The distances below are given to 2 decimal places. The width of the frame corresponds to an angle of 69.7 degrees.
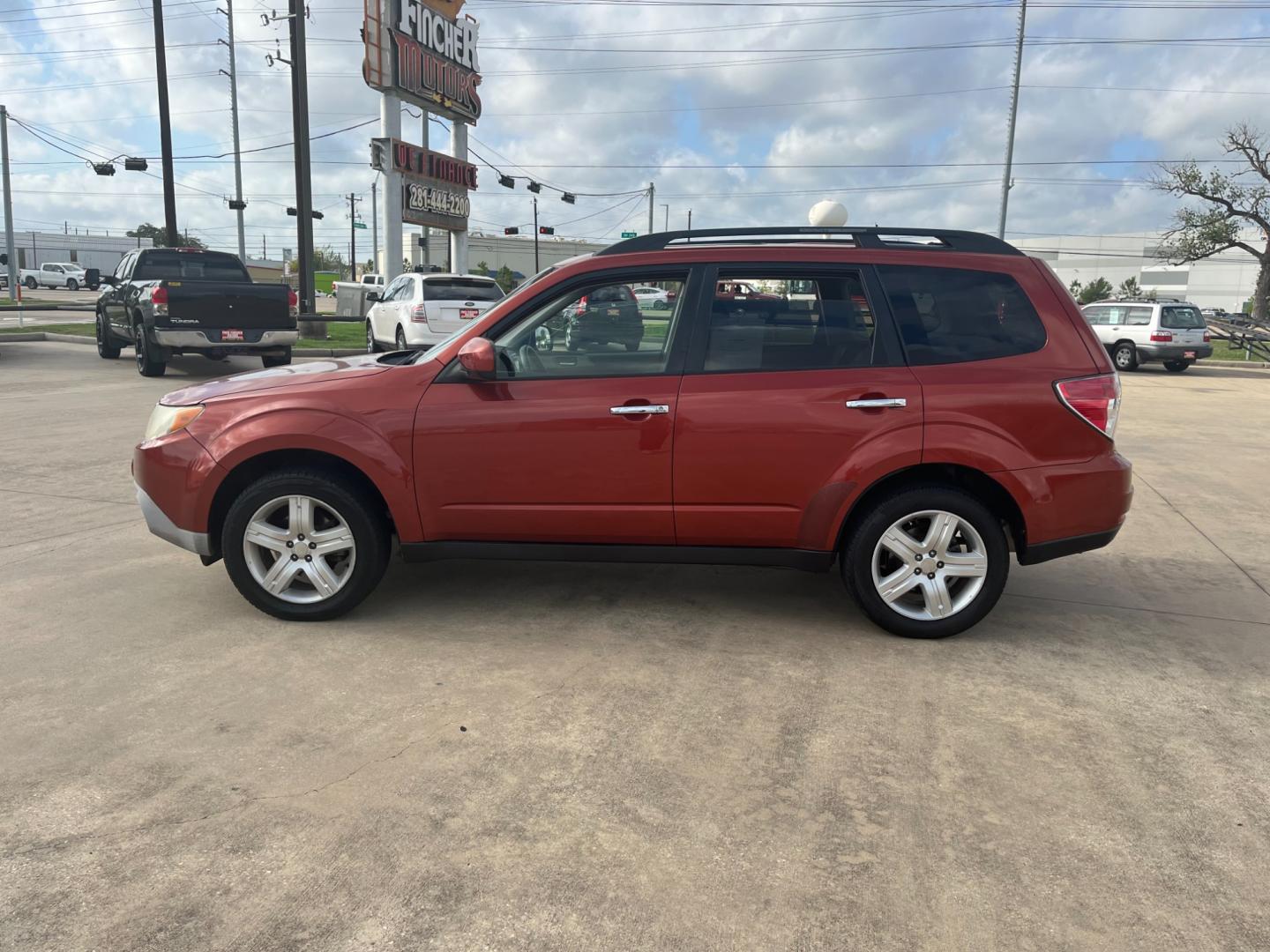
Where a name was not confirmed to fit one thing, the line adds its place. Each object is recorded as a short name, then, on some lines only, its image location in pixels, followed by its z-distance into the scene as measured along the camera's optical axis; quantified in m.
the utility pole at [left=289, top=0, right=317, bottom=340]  21.42
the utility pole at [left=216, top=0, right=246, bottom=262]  42.78
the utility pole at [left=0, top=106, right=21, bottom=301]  41.47
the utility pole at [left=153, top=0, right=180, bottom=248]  24.59
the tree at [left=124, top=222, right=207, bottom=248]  93.70
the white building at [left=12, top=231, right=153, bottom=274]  91.50
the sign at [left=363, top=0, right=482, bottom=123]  26.14
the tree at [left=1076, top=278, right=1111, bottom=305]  80.01
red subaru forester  4.08
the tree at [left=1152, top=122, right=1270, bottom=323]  41.81
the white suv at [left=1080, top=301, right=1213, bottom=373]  21.78
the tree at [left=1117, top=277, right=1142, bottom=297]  85.62
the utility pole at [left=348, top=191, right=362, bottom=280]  79.09
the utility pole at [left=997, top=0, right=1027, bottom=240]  35.81
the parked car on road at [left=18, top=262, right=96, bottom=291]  62.88
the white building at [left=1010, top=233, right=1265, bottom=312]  103.06
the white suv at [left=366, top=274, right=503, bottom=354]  15.30
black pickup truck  13.20
